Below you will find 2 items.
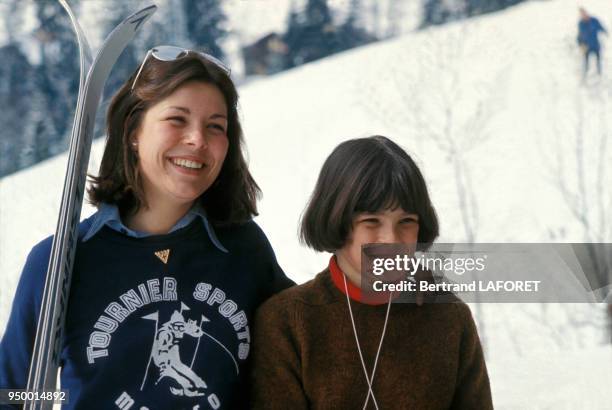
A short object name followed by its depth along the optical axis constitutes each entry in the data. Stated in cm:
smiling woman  295
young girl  294
